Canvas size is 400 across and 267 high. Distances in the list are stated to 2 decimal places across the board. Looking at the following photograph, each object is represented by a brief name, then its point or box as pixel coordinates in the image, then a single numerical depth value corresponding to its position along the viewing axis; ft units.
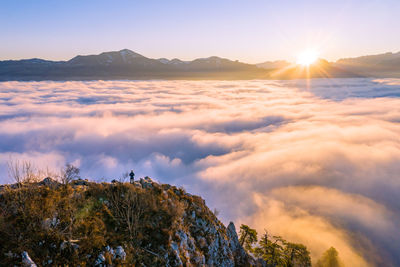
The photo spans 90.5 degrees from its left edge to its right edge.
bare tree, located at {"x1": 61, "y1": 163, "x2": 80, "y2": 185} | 73.86
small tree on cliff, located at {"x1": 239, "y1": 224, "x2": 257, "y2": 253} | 136.56
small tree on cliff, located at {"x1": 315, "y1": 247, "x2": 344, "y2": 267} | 180.34
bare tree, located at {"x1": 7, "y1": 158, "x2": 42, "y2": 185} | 66.95
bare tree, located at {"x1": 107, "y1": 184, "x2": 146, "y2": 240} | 64.54
